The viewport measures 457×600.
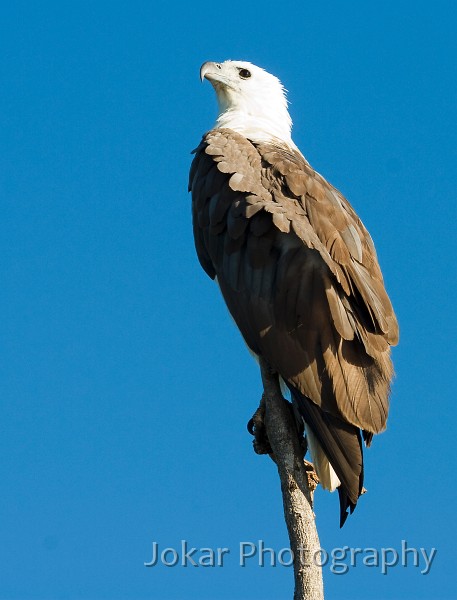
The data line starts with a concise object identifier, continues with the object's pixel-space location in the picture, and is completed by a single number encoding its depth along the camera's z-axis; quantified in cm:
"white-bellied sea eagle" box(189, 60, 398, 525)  1341
